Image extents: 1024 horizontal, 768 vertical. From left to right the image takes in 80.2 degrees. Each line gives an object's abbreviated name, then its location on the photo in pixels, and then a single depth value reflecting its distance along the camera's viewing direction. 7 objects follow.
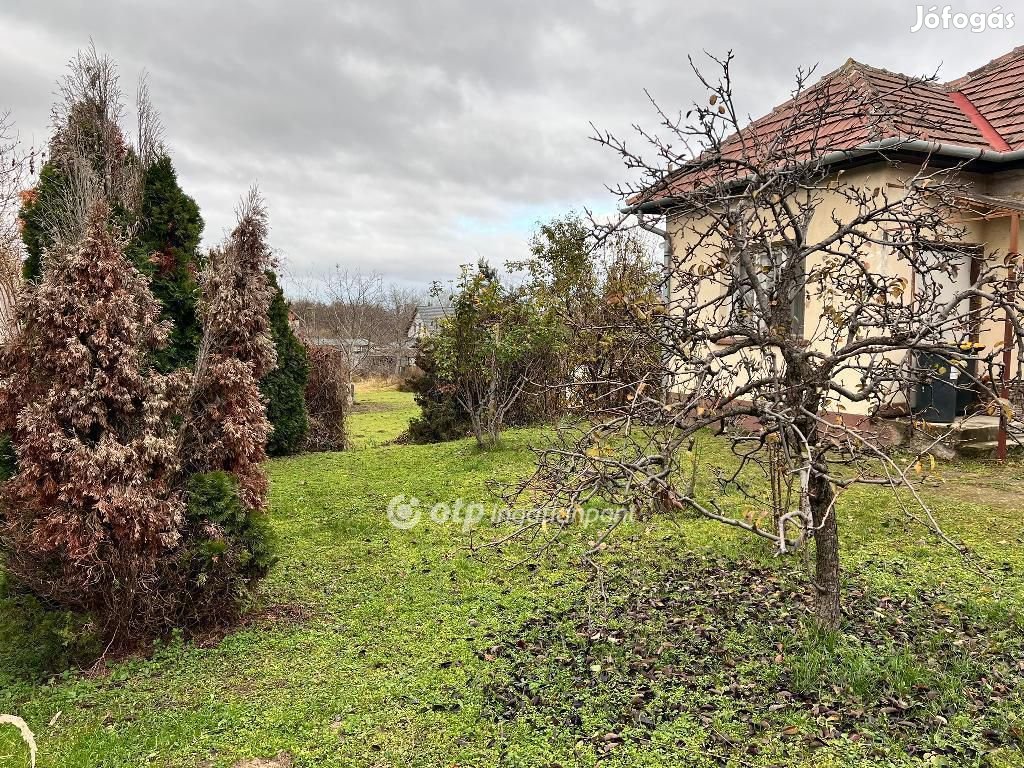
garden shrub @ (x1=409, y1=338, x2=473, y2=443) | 11.70
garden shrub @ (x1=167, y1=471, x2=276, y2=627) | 3.59
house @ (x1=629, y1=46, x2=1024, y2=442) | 7.39
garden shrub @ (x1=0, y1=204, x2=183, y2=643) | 3.28
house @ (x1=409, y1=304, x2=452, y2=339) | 33.94
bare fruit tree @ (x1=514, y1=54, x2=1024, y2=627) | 2.73
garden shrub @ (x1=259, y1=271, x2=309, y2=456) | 10.52
